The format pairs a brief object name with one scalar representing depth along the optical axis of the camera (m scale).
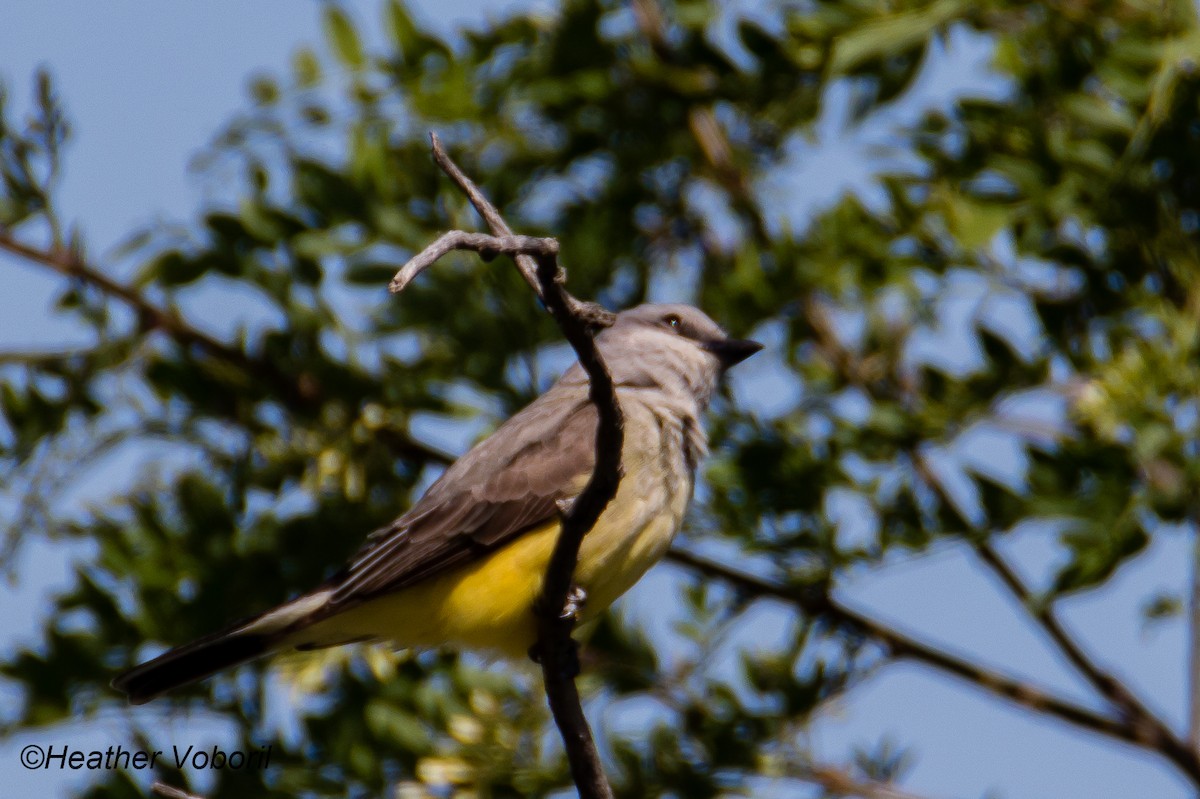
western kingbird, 8.35
